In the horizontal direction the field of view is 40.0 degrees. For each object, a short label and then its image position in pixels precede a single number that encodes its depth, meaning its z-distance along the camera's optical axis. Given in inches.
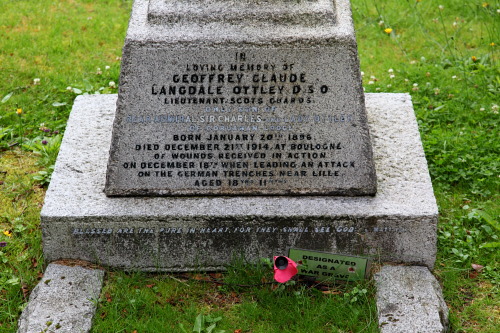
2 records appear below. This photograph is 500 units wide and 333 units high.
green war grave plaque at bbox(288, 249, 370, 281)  140.6
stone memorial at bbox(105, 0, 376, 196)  138.4
